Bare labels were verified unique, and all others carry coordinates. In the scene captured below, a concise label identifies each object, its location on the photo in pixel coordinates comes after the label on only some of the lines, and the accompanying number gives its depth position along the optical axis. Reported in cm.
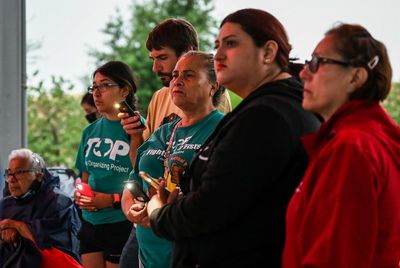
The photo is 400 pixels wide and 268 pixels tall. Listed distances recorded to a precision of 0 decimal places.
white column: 621
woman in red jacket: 235
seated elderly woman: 539
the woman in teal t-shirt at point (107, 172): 482
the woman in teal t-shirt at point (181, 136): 364
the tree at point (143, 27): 1028
